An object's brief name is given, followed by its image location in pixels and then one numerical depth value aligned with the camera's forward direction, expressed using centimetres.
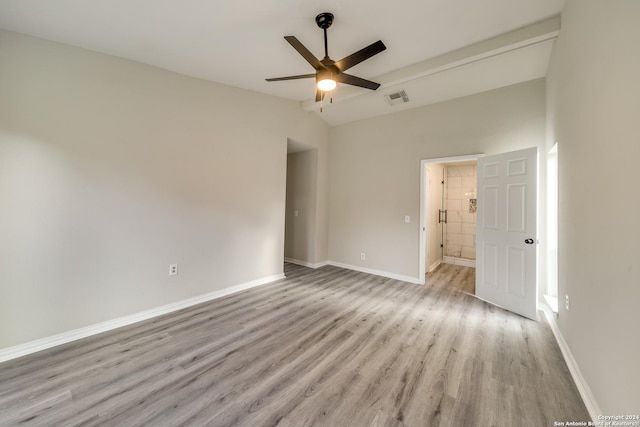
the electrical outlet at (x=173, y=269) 292
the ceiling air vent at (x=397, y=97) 381
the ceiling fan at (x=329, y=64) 201
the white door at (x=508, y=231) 290
